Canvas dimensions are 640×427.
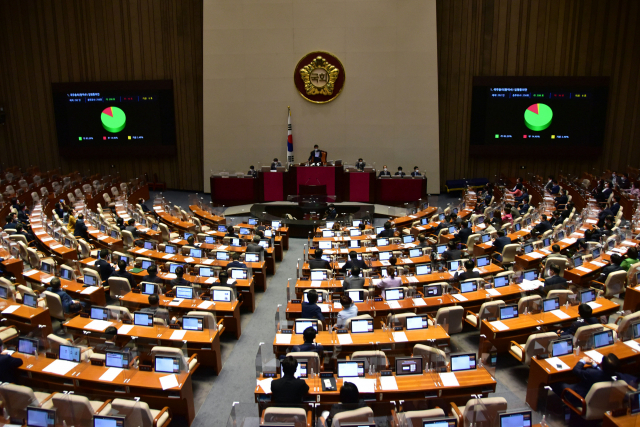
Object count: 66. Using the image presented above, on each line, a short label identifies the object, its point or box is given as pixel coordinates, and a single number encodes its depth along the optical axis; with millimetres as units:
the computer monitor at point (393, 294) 8430
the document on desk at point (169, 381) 6043
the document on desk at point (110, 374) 6164
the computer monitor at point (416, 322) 7273
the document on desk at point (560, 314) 7573
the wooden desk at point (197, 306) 8328
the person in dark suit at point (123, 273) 9234
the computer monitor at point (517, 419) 4984
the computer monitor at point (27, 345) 6691
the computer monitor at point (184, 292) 8625
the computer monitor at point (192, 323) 7438
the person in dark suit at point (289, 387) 5523
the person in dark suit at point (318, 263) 9930
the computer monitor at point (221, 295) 8625
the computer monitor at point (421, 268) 9711
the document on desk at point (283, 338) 6844
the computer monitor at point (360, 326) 7176
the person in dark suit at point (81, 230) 13109
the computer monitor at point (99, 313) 7715
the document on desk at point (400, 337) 6929
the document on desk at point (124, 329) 7300
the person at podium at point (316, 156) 19266
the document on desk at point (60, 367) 6316
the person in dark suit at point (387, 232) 12633
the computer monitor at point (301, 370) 6078
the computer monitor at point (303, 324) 7156
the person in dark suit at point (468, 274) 8859
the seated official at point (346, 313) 7363
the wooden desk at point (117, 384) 6141
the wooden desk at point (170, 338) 7168
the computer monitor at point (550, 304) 7828
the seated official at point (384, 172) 18938
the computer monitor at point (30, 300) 8438
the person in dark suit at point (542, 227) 12078
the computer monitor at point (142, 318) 7500
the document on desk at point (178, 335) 7172
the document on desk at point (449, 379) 5891
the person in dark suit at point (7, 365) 6277
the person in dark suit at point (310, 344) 6434
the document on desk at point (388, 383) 5879
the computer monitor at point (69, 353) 6561
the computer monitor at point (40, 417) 5332
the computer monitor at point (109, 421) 5230
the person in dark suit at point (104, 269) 9758
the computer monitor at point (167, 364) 6312
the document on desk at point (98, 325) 7422
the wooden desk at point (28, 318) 8062
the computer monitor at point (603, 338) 6673
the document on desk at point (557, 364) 6262
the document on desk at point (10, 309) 8141
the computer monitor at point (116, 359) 6422
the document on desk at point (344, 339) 6875
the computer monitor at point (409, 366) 6152
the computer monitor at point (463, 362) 6195
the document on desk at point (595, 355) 6441
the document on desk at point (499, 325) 7316
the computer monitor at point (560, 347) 6520
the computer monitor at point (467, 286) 8750
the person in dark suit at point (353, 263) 9789
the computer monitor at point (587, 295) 8055
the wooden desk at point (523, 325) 7434
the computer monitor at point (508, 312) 7656
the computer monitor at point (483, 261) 10141
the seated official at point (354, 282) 8711
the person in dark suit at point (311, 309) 7543
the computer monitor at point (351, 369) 6094
